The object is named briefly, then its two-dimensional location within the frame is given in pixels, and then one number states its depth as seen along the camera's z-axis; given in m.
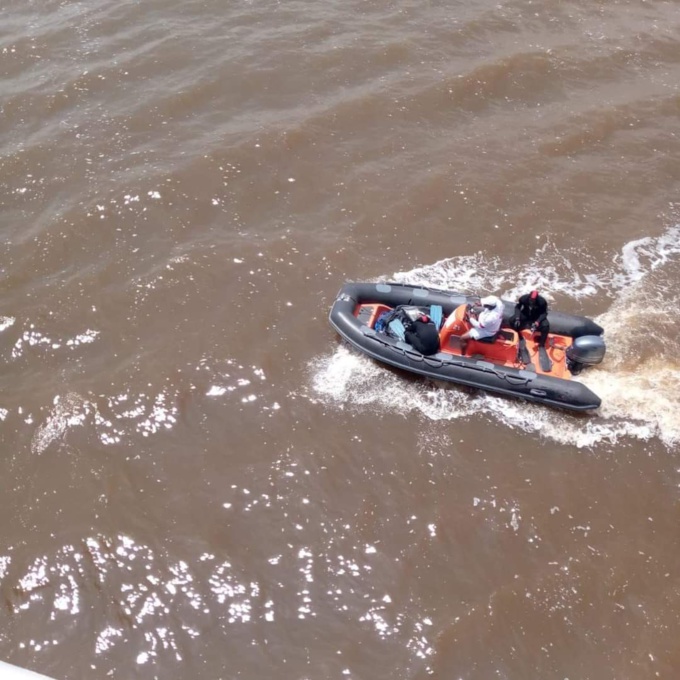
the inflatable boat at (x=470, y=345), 9.39
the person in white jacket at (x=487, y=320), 9.36
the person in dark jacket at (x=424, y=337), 9.61
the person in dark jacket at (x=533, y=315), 9.65
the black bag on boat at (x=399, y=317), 10.14
